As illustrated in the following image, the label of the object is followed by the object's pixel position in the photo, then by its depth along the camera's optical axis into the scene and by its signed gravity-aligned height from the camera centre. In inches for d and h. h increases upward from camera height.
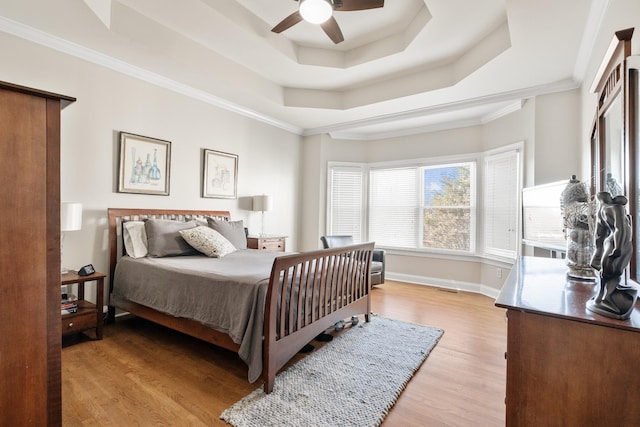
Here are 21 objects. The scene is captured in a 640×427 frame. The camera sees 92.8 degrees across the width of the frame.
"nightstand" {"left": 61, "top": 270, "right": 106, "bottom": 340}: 102.8 -35.6
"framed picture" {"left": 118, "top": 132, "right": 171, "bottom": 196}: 130.9 +21.3
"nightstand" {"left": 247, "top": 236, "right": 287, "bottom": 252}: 169.3 -17.2
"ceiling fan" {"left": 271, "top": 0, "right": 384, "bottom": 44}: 88.0 +63.8
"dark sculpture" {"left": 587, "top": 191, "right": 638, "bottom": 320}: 36.8 -6.1
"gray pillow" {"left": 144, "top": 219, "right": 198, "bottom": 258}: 124.6 -11.5
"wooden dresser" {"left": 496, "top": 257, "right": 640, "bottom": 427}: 35.3 -18.6
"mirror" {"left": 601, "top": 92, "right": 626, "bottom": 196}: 56.0 +15.7
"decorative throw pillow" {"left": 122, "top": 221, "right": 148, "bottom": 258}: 124.0 -11.4
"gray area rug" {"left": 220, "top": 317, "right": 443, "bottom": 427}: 69.8 -46.6
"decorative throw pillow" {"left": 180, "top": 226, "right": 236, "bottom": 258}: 127.3 -12.3
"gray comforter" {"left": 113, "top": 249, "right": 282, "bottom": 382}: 81.0 -24.7
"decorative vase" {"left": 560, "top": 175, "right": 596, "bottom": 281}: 61.2 -2.8
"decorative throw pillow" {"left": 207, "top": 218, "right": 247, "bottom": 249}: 148.3 -9.1
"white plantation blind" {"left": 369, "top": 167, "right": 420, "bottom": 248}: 211.0 +4.9
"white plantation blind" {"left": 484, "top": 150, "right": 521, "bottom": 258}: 163.9 +6.7
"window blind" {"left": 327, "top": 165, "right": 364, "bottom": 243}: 227.1 +8.5
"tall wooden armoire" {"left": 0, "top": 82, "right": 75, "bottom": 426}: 39.7 -6.2
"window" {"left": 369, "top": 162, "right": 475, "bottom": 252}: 193.6 +4.8
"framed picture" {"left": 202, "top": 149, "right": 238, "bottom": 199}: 163.8 +20.9
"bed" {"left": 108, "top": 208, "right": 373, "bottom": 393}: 80.7 -26.1
